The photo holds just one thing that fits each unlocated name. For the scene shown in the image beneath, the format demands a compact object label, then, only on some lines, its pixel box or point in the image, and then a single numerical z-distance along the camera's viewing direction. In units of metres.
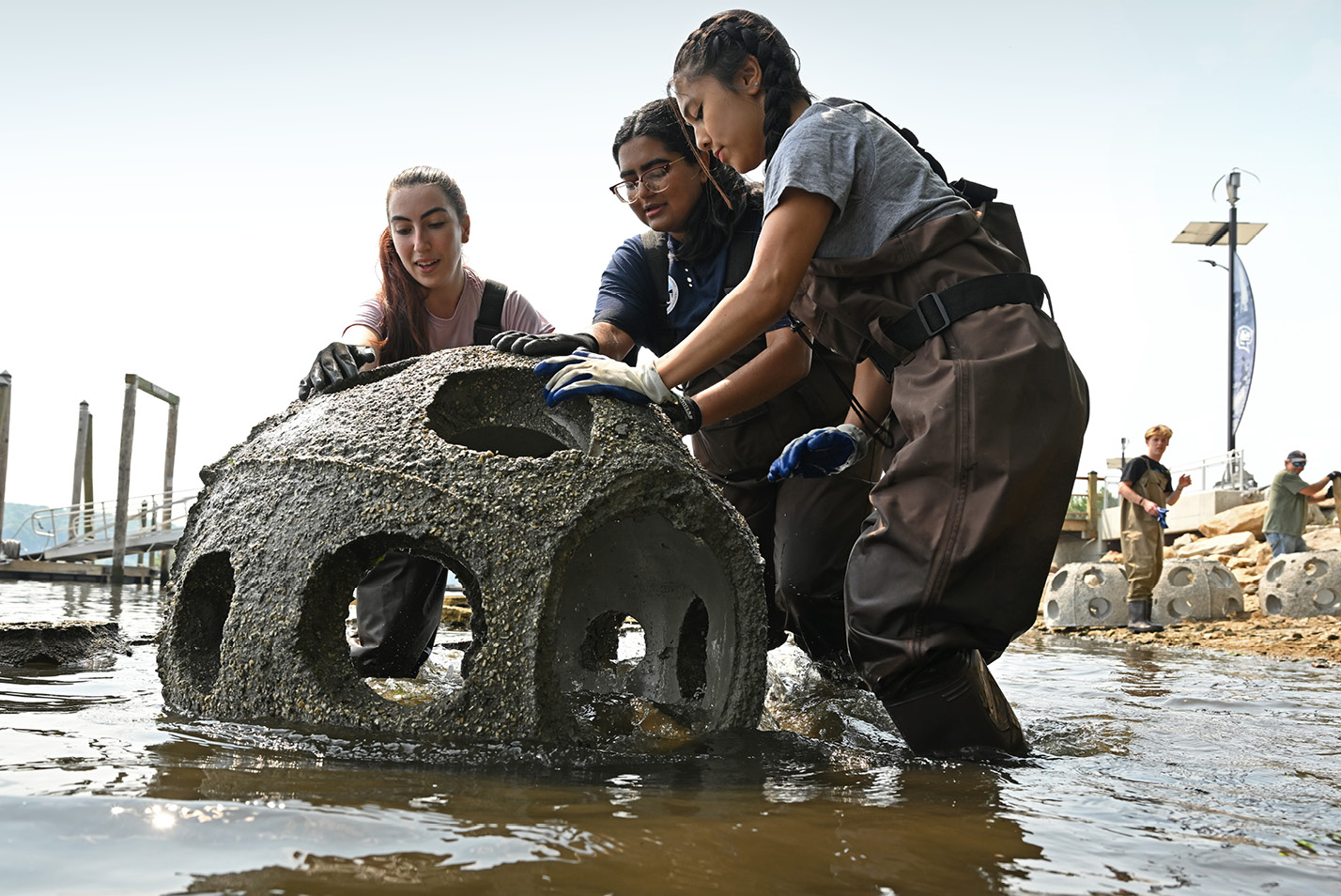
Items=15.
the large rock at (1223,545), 15.26
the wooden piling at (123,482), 18.83
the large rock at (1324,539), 14.08
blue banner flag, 19.45
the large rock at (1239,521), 16.28
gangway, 20.91
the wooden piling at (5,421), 18.61
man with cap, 11.91
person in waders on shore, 10.15
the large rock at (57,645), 4.40
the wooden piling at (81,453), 22.23
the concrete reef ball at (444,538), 2.63
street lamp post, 21.53
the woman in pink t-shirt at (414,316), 4.25
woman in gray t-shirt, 2.71
